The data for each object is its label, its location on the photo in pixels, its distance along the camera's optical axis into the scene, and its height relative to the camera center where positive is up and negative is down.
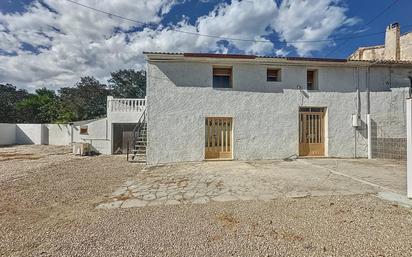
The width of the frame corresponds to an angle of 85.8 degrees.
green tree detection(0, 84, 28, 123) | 33.72 +5.21
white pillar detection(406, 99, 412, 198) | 4.55 -0.23
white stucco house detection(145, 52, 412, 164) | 10.04 +1.25
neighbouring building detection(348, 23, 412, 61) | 14.02 +5.67
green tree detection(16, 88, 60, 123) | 31.12 +3.40
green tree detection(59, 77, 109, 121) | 30.73 +5.13
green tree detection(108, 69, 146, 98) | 40.88 +9.22
